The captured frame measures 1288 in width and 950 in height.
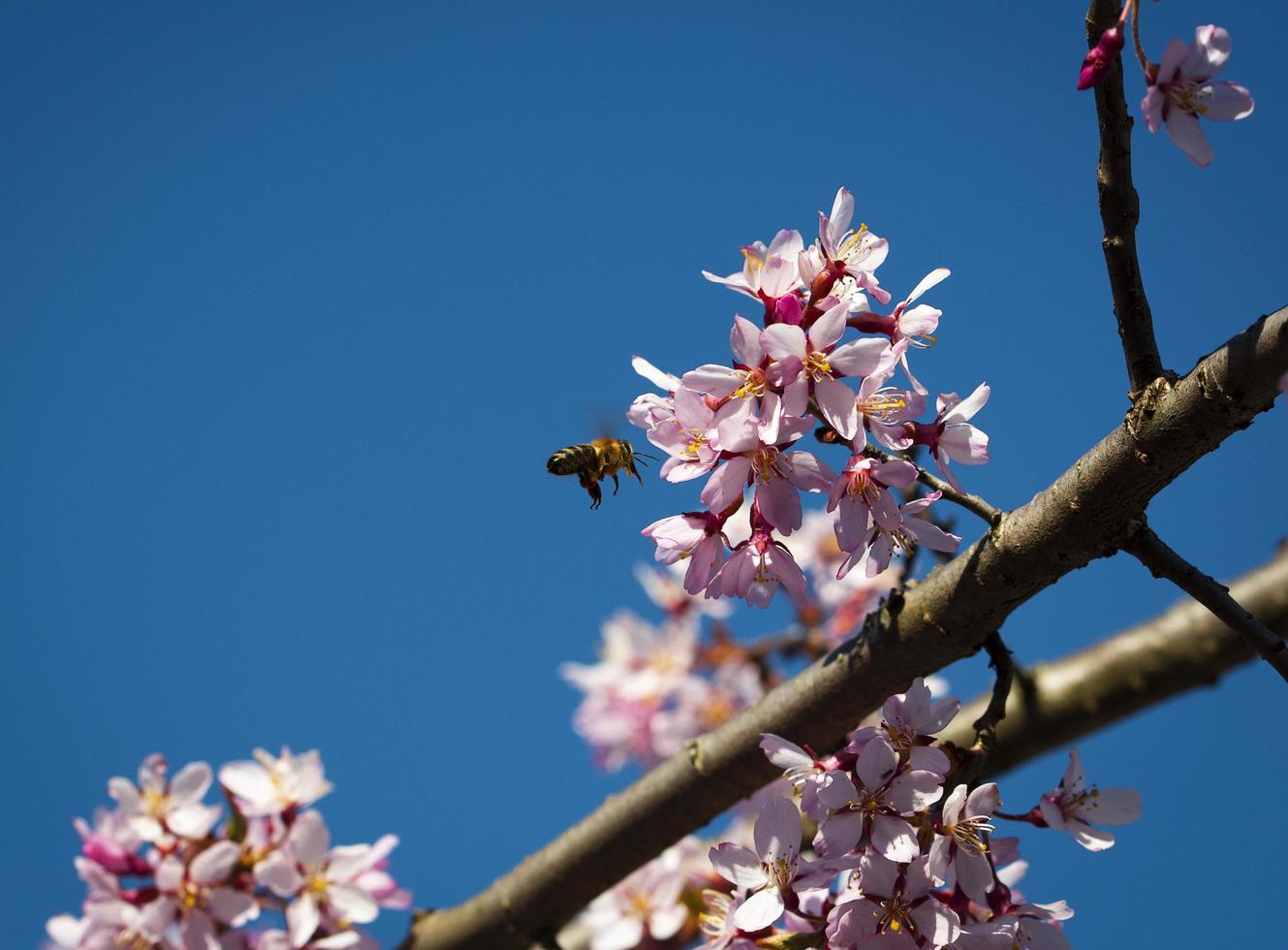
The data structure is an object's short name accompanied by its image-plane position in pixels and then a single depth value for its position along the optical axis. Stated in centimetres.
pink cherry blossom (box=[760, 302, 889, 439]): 186
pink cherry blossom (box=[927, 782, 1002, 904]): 200
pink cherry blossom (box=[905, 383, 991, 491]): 210
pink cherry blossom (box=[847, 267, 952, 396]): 203
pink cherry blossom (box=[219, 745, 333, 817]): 315
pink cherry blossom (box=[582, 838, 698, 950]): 383
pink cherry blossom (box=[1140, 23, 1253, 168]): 184
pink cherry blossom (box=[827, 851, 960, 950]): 194
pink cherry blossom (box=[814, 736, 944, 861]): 197
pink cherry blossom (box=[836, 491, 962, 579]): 204
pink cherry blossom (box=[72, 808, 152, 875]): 305
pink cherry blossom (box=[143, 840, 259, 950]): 289
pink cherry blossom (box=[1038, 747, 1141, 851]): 223
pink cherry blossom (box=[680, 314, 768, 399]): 189
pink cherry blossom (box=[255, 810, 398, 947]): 294
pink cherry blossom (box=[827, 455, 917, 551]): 194
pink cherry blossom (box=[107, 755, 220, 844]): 304
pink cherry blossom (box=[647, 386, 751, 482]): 195
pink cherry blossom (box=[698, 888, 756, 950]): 217
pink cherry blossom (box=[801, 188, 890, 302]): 205
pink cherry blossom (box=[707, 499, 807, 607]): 206
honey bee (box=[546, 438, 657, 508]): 278
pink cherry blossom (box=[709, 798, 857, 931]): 209
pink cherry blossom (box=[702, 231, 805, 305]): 199
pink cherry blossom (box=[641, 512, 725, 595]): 212
